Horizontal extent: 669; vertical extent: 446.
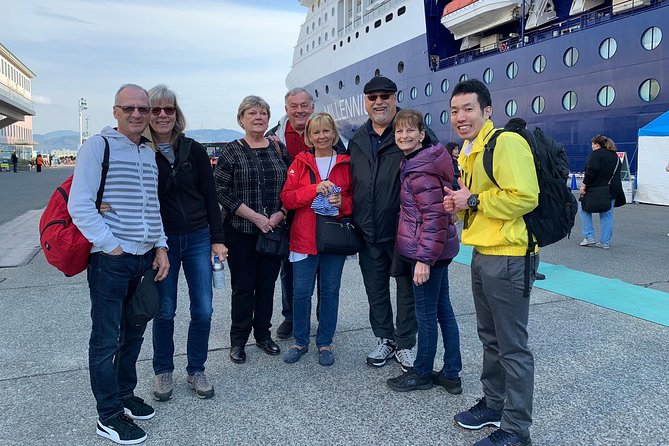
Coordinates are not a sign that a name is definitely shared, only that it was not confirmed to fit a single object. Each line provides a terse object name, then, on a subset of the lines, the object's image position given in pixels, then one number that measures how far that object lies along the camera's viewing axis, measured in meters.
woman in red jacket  3.33
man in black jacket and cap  3.21
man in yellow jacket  2.23
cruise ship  12.18
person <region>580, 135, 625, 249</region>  7.48
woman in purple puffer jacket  2.84
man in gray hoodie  2.31
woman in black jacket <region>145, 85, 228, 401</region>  2.80
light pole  80.94
